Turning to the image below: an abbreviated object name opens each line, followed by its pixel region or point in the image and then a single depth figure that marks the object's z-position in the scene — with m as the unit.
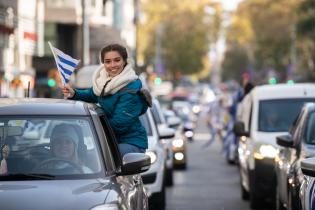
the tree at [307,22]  59.66
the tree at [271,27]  86.88
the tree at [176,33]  103.56
